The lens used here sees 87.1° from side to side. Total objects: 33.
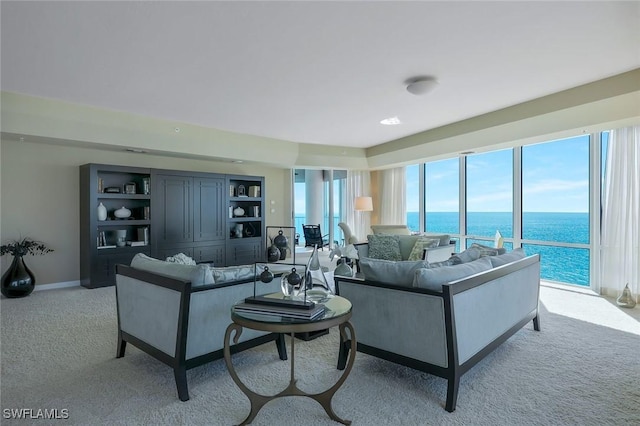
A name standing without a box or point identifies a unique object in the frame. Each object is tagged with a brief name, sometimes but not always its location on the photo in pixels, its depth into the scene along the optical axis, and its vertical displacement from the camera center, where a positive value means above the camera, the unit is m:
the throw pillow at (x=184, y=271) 2.33 -0.43
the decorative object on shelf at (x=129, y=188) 5.75 +0.41
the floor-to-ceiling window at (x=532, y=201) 5.41 +0.18
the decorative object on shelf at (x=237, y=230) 7.26 -0.40
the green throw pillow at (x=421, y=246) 5.07 -0.54
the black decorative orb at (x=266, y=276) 2.33 -0.45
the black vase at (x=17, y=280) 4.64 -0.94
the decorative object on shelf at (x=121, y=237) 5.59 -0.42
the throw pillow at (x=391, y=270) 2.40 -0.44
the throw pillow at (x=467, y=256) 2.92 -0.41
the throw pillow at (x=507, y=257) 2.93 -0.43
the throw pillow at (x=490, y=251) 3.35 -0.41
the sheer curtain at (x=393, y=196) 8.18 +0.37
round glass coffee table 1.81 -0.63
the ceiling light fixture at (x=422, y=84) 3.76 +1.43
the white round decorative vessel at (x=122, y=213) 5.62 -0.01
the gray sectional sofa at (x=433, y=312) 2.14 -0.71
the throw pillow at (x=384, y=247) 5.38 -0.58
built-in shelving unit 5.29 -0.10
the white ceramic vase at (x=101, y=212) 5.34 +0.01
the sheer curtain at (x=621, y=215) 4.47 -0.07
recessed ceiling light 5.28 +1.44
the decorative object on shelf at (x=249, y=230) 7.54 -0.41
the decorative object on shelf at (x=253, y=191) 7.42 +0.46
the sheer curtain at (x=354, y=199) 8.75 +0.30
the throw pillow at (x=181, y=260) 2.98 -0.43
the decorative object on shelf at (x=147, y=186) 5.86 +0.46
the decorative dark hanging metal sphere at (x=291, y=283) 2.19 -0.47
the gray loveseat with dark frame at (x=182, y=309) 2.22 -0.69
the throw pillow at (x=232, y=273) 2.47 -0.47
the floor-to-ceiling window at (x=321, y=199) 9.07 +0.36
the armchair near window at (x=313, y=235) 8.55 -0.60
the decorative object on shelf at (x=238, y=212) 7.28 +0.00
